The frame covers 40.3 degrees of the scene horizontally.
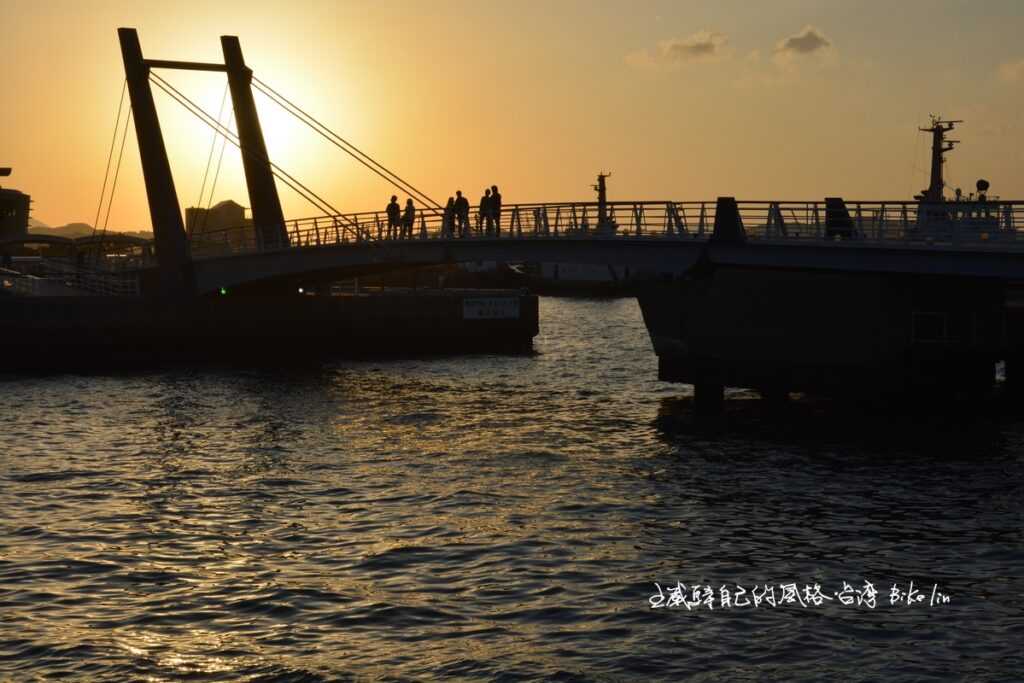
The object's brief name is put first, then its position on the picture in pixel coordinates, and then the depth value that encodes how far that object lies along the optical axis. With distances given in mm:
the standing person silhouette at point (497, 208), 50406
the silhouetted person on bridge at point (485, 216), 50500
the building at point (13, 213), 93812
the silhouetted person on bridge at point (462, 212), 51594
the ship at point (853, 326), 40719
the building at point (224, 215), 169500
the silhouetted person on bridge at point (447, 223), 52219
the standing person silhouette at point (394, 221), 54625
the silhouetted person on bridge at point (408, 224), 54028
